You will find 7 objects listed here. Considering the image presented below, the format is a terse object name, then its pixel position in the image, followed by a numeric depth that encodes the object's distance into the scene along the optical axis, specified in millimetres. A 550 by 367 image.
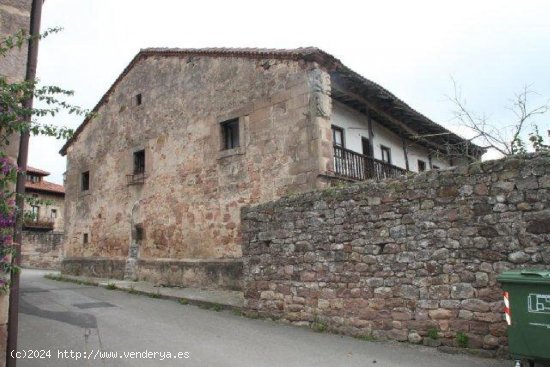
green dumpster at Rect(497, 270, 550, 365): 4227
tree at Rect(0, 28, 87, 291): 3666
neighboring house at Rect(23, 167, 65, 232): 34553
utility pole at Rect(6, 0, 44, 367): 3964
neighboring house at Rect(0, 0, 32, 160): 4172
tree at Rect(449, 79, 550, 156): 6477
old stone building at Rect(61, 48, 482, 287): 10242
